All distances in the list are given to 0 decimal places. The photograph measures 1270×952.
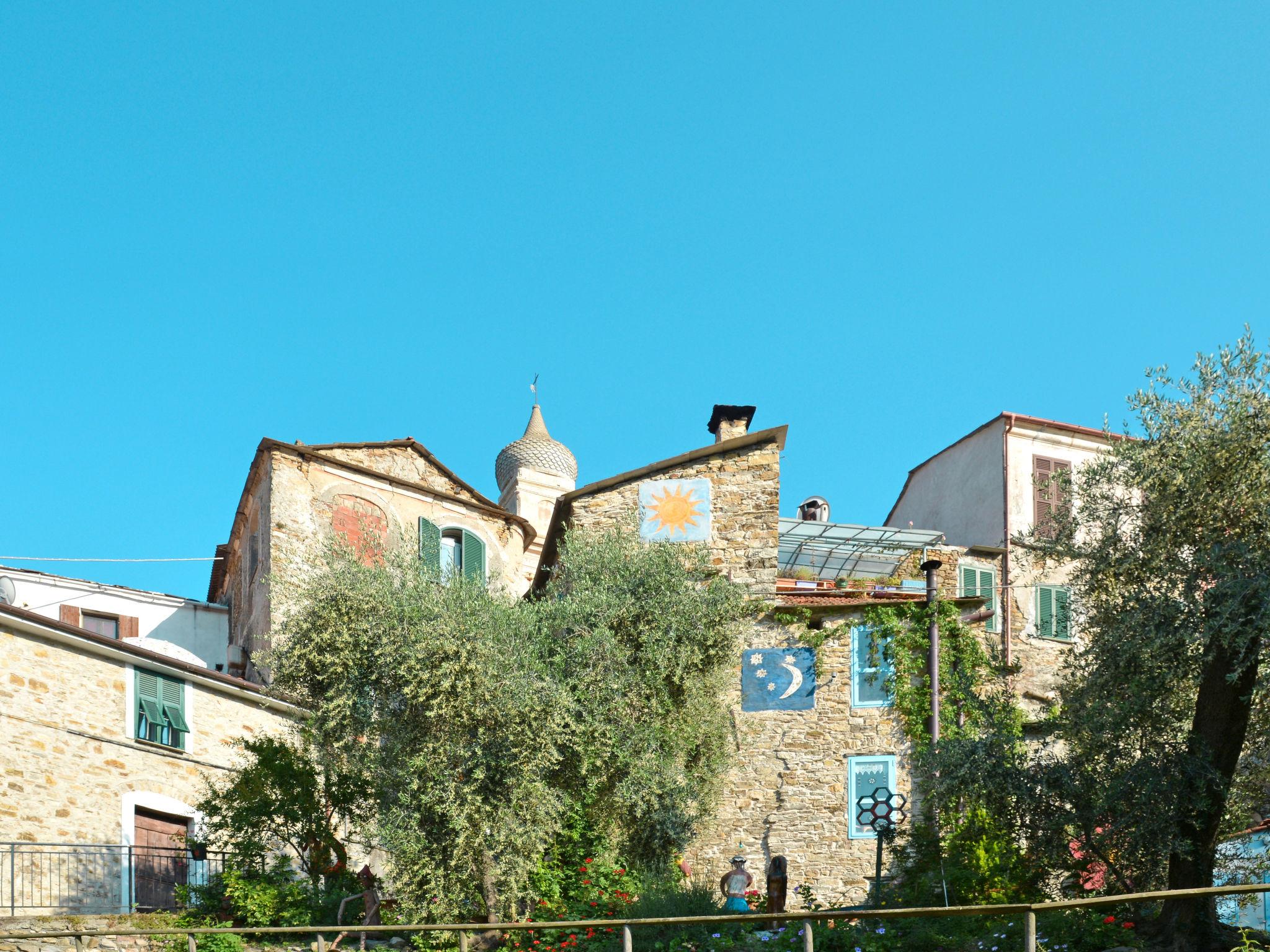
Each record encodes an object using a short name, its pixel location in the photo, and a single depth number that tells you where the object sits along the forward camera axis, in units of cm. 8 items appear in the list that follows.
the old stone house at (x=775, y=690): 2406
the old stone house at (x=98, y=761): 2258
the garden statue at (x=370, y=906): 1994
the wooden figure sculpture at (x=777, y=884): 1925
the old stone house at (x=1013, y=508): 3278
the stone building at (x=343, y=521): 3034
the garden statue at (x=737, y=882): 2181
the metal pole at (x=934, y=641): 2417
